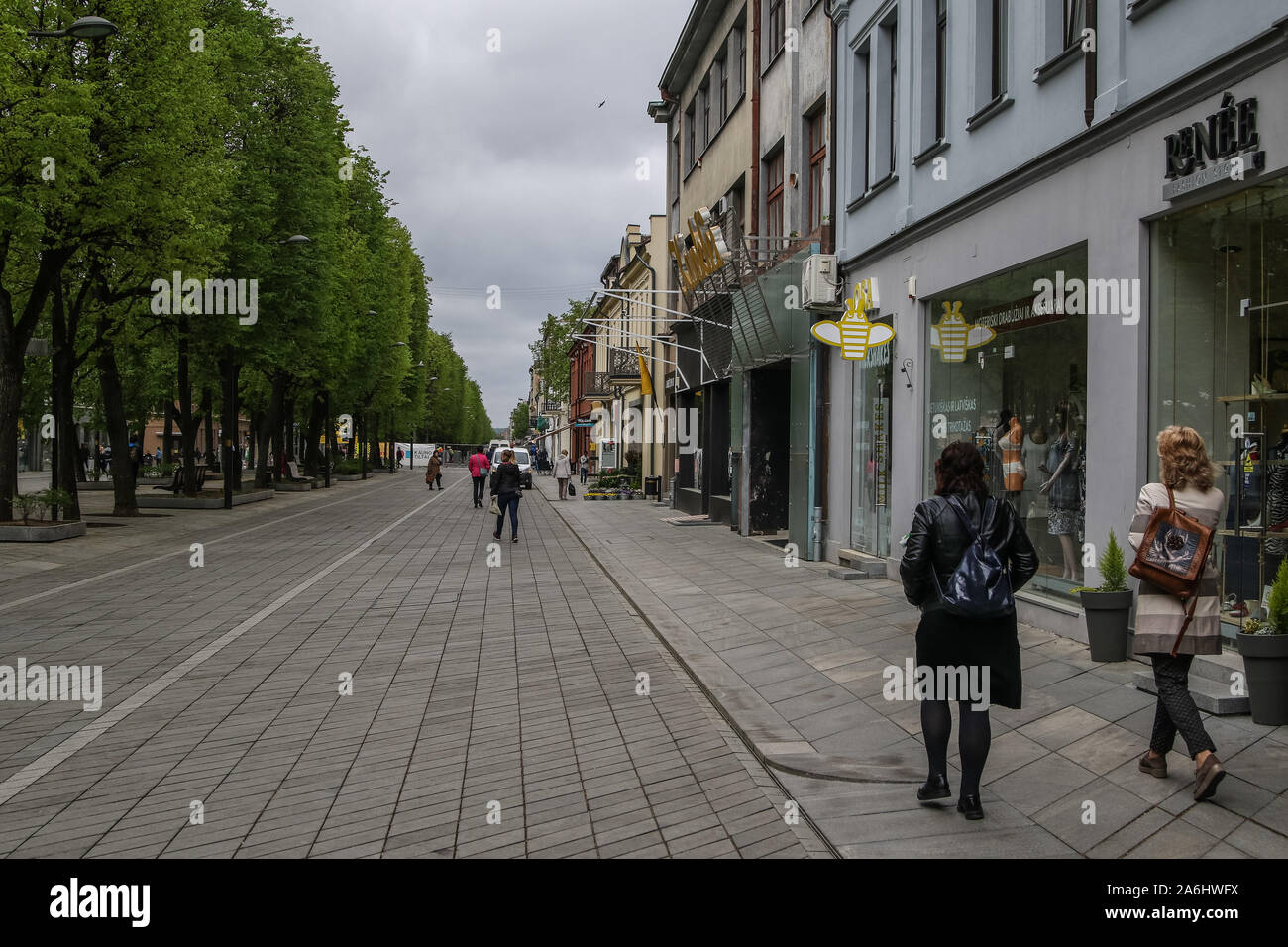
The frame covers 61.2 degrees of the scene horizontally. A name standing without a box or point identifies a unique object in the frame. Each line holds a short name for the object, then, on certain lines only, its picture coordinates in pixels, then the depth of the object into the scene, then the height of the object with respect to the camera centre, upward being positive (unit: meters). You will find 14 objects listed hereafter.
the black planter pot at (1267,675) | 5.77 -1.24
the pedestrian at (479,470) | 32.56 -0.74
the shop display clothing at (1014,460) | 10.31 -0.16
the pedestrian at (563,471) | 36.66 -0.87
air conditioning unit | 15.35 +2.27
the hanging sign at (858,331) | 13.21 +1.40
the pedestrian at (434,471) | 45.38 -1.06
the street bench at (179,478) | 31.42 -0.95
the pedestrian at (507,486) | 19.94 -0.76
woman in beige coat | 5.03 -0.81
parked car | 52.31 -0.67
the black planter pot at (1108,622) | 7.77 -1.29
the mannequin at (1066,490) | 9.26 -0.42
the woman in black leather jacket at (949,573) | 4.82 -0.63
